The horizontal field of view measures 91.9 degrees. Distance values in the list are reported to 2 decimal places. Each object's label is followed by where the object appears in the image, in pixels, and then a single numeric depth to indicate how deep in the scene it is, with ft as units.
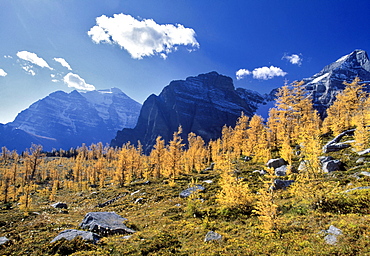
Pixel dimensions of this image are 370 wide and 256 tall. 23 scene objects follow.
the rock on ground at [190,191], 74.46
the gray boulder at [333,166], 61.21
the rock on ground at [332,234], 26.56
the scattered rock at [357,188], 40.86
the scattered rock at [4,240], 40.77
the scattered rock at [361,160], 61.68
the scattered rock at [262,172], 79.35
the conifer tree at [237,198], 48.85
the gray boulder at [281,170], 71.62
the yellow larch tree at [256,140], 110.63
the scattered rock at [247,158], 122.95
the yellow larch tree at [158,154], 143.84
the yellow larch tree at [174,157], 128.35
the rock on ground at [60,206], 102.60
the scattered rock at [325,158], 67.97
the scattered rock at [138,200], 83.35
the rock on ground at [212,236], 35.03
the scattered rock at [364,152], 67.70
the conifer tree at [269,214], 34.04
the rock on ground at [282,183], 59.47
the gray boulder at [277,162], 82.64
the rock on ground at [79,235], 37.58
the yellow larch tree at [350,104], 122.11
